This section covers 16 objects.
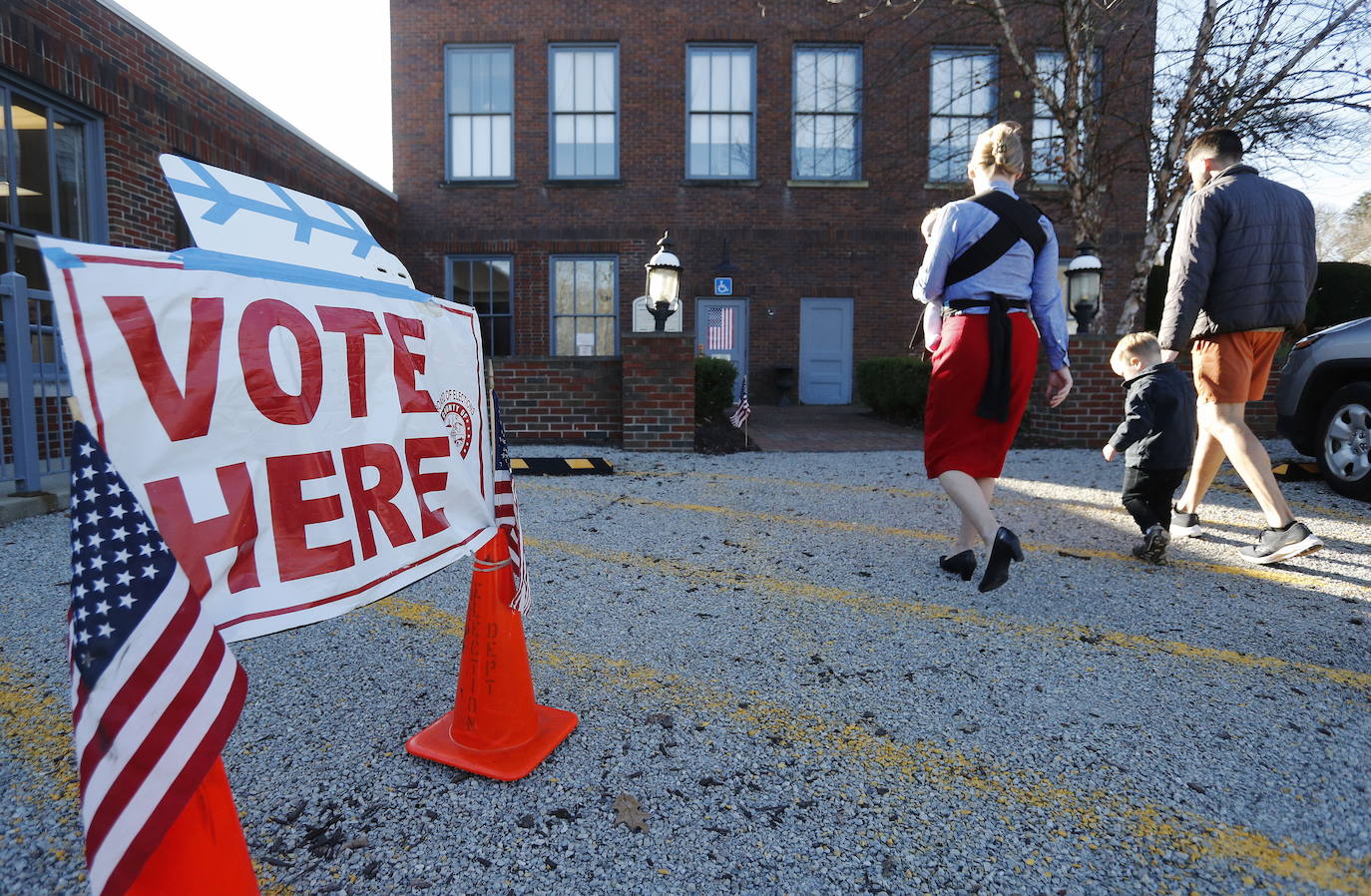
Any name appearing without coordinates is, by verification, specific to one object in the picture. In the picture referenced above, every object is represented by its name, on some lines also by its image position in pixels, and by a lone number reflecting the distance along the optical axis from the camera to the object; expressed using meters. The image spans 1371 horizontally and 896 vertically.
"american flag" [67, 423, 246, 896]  1.11
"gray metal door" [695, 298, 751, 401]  14.91
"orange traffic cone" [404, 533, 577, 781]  2.11
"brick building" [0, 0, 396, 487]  6.27
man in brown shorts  3.89
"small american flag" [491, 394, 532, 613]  2.26
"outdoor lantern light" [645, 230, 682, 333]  8.80
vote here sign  1.21
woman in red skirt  3.32
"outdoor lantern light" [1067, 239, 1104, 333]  9.28
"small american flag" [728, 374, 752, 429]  8.33
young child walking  4.05
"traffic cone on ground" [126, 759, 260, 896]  1.26
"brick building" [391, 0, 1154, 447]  14.48
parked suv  5.22
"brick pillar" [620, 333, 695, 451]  7.83
